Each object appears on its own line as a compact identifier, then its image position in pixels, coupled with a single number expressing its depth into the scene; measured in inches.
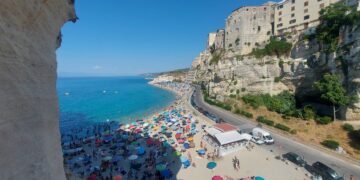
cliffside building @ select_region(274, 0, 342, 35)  1595.7
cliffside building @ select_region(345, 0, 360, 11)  1246.3
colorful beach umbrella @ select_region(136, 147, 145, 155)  909.2
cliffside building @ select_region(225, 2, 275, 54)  1984.5
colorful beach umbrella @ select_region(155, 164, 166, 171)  721.8
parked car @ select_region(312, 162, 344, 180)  592.1
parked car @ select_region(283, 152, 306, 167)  703.1
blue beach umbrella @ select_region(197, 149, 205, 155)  851.3
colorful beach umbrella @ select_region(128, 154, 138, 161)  829.7
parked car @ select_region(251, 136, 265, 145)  907.6
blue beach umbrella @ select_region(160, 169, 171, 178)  677.3
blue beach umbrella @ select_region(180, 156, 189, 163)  778.9
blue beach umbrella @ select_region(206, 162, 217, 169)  727.7
